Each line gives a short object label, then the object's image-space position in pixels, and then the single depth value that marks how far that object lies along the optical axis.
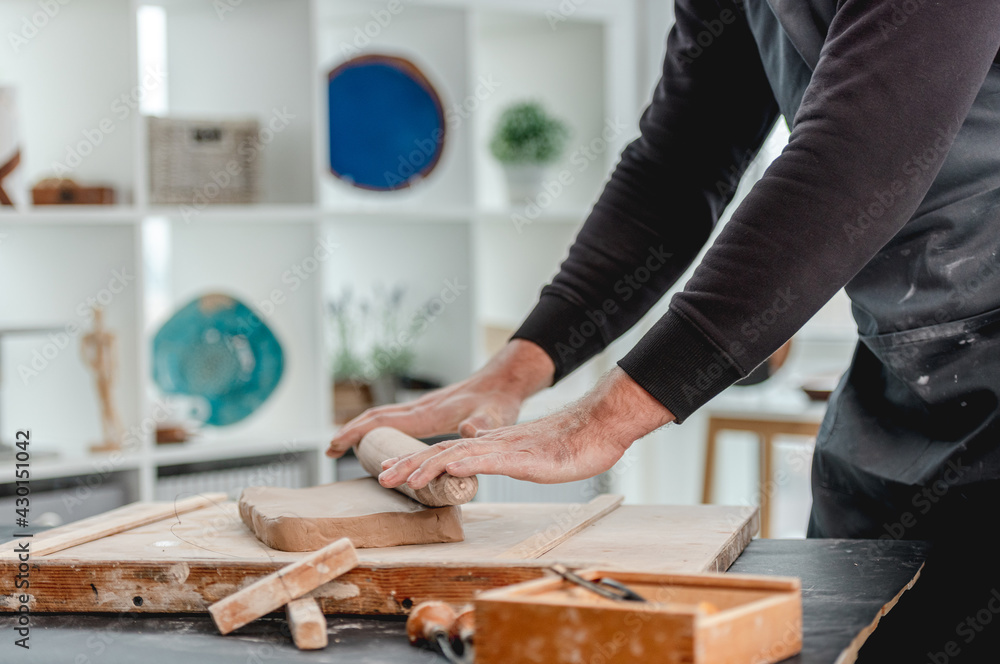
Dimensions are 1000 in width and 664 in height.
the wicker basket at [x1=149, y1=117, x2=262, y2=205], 2.42
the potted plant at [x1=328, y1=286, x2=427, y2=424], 2.81
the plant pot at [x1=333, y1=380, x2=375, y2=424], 2.78
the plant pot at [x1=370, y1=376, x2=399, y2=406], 2.82
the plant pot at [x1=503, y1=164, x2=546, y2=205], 3.00
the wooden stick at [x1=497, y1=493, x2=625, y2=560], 0.84
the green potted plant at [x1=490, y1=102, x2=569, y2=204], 2.96
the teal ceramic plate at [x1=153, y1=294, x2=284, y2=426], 2.52
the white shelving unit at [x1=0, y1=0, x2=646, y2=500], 2.38
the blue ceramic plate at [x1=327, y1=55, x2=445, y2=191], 2.79
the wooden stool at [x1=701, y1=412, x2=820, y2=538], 2.85
